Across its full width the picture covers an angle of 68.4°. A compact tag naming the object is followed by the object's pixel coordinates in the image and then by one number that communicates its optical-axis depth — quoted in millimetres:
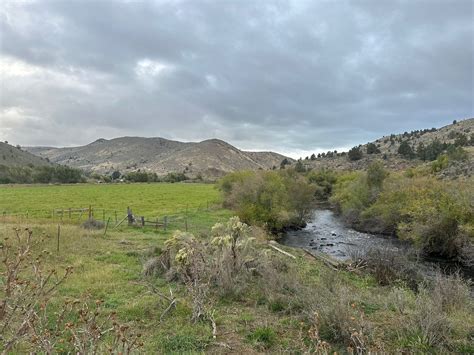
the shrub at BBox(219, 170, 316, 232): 31261
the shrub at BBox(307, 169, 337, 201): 63531
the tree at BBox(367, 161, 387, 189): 39088
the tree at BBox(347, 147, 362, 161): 92812
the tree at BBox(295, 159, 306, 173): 82250
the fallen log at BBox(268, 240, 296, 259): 17509
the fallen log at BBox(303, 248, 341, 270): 16575
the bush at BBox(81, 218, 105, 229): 23484
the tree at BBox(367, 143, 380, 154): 94462
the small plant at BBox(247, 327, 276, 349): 7445
